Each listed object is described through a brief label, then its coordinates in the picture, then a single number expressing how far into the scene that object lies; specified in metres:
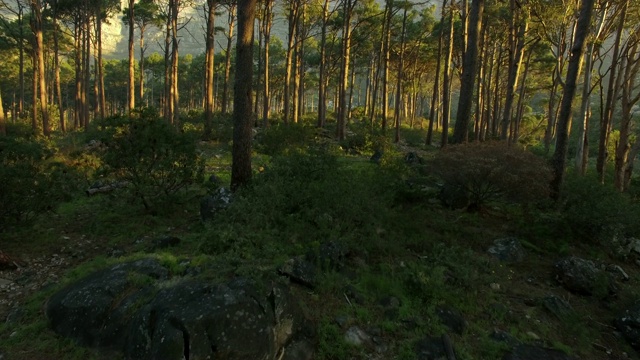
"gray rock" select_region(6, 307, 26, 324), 4.73
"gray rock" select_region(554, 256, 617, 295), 6.29
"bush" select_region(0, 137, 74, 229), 6.70
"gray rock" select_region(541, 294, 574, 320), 5.67
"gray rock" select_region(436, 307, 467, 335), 5.08
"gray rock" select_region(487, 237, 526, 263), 7.27
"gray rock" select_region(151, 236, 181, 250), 6.62
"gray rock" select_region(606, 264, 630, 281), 6.83
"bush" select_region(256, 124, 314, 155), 15.66
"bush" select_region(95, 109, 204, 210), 8.09
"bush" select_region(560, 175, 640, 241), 7.54
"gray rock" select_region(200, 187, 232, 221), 7.72
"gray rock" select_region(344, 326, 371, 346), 4.64
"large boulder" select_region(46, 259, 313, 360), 3.87
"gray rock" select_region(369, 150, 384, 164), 14.14
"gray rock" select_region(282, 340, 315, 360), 4.31
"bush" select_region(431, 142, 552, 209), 7.76
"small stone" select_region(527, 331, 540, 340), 5.13
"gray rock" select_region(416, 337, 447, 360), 4.55
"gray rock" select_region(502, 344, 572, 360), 4.63
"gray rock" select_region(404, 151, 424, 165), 14.38
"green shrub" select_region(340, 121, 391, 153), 15.18
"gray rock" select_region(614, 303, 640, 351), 5.32
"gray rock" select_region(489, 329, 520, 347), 4.90
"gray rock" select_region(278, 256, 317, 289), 5.47
